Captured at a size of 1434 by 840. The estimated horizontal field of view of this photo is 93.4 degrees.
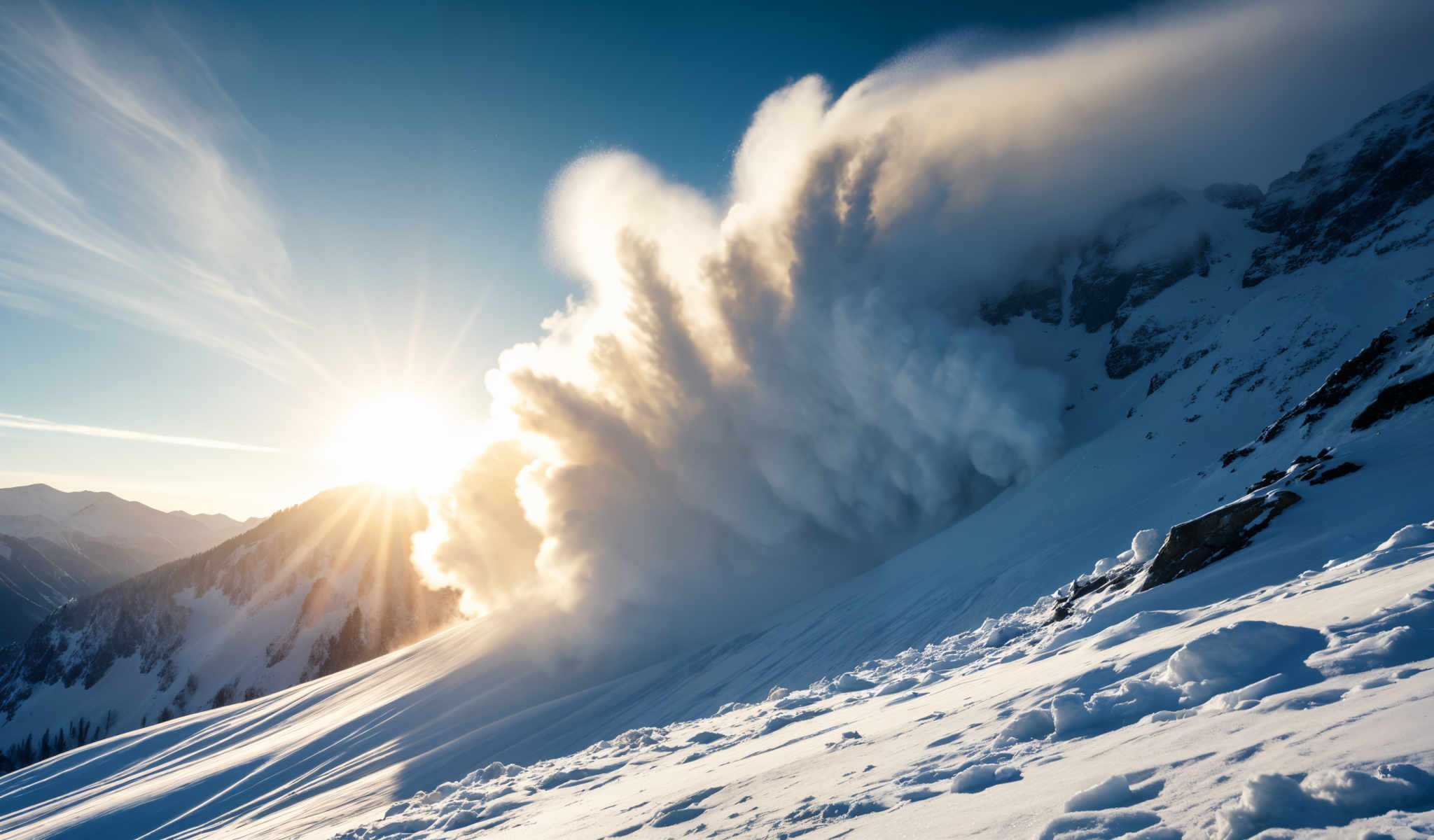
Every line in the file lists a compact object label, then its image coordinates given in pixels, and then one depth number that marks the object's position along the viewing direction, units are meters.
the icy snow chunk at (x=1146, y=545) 21.69
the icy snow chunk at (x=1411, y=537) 12.79
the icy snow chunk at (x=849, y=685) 20.67
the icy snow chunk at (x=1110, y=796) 5.45
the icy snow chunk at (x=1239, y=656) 7.52
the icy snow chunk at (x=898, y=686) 17.69
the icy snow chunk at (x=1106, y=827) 4.74
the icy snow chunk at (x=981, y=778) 7.02
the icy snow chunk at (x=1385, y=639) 6.71
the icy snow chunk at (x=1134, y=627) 12.62
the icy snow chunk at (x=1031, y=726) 8.35
